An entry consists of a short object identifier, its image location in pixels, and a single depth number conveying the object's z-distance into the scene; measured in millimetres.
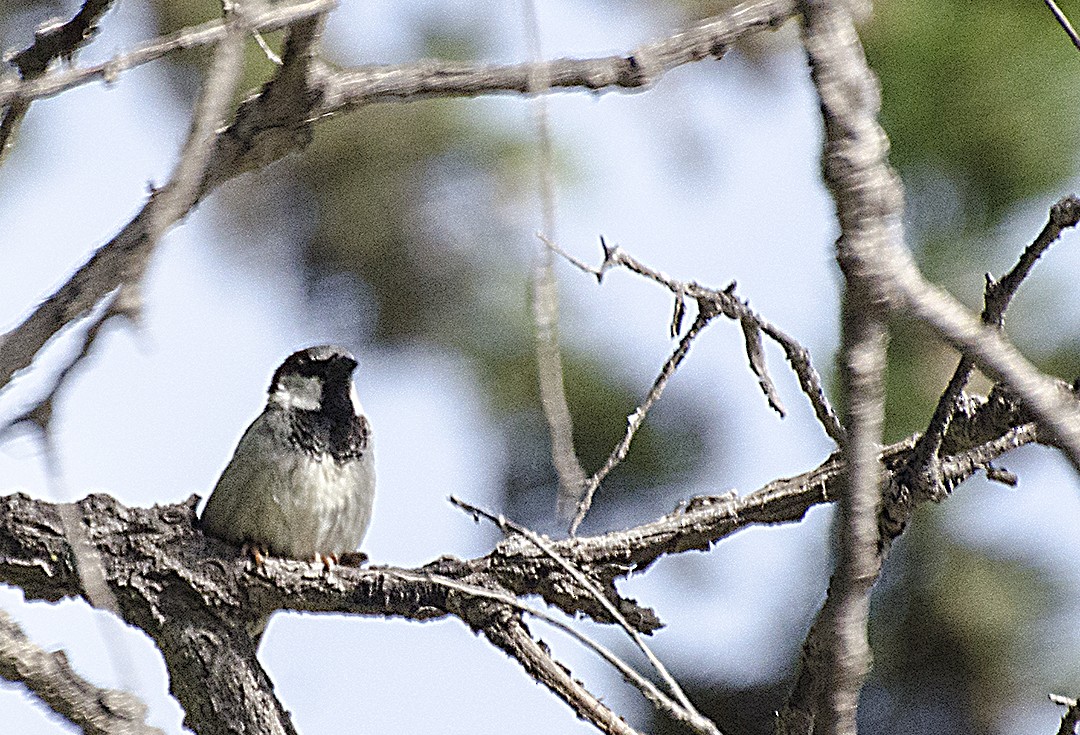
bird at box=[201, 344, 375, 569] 6859
